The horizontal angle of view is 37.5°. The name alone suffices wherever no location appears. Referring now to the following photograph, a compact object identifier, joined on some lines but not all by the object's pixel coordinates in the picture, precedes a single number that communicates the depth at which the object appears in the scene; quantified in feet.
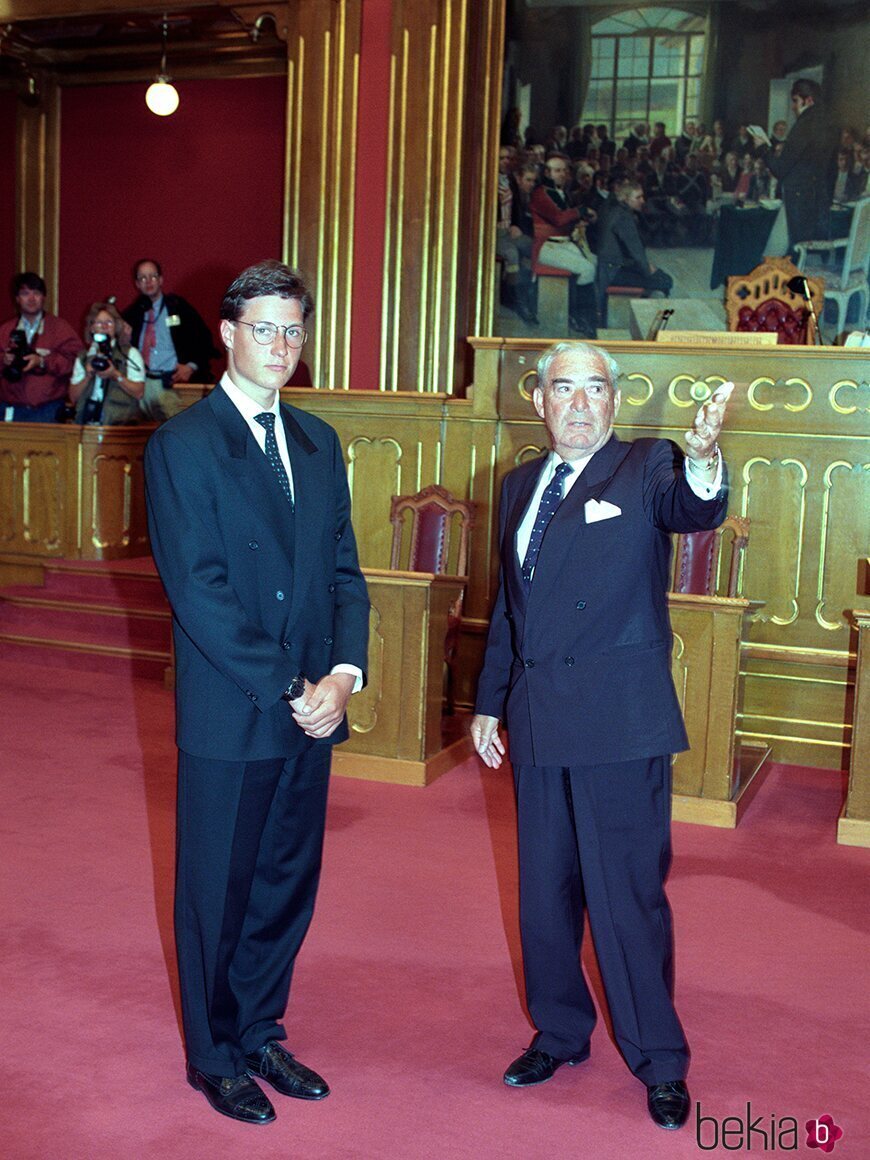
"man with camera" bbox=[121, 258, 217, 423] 26.43
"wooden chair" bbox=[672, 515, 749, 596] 17.16
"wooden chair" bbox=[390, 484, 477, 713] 19.44
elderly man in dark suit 7.97
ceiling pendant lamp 28.89
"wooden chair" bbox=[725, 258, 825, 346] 25.50
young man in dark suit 7.55
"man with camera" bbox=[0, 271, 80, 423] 26.58
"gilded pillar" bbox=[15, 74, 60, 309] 35.78
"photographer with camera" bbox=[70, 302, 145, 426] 25.31
